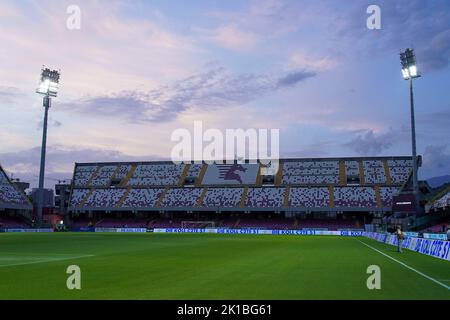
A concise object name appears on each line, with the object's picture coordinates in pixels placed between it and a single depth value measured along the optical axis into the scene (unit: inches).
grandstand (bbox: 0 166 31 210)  3427.7
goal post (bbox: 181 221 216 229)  3913.1
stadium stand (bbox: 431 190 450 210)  2261.7
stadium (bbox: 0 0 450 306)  497.0
